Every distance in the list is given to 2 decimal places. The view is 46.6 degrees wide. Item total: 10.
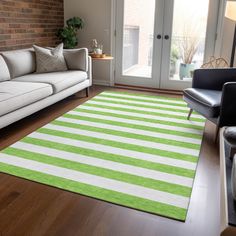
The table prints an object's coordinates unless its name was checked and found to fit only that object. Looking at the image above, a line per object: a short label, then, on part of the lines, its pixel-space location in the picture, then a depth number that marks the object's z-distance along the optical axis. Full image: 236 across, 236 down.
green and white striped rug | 1.89
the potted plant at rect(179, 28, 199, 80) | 4.41
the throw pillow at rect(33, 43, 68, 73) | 3.82
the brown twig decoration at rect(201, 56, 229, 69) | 4.17
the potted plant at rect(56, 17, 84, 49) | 4.61
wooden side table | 4.99
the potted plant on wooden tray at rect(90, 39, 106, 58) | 4.38
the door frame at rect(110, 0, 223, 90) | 4.12
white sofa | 2.74
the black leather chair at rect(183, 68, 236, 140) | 2.49
